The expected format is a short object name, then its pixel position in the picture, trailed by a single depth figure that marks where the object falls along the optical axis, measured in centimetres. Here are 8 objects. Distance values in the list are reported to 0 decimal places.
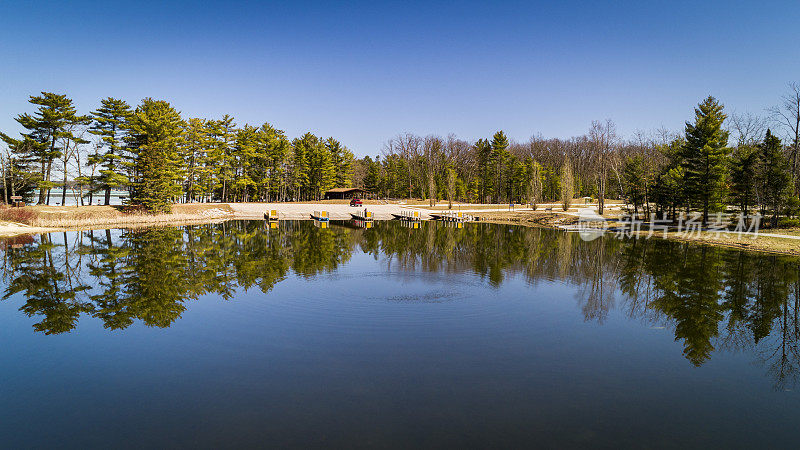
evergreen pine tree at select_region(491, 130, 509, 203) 8431
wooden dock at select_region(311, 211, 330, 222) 5372
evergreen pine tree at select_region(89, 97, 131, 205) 4897
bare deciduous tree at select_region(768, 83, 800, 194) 3778
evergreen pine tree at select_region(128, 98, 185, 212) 4584
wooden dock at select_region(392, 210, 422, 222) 5484
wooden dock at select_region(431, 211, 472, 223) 5455
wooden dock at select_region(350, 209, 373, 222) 5428
